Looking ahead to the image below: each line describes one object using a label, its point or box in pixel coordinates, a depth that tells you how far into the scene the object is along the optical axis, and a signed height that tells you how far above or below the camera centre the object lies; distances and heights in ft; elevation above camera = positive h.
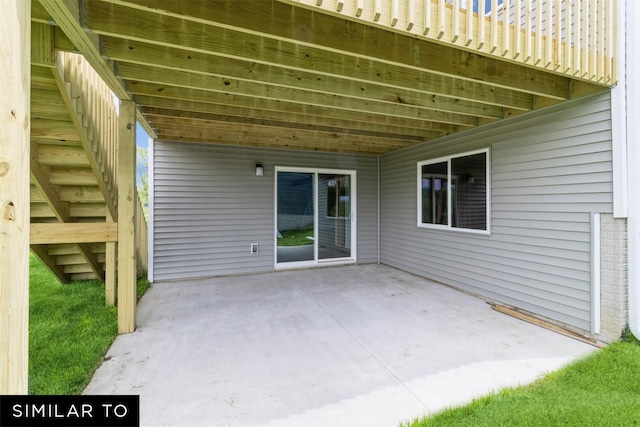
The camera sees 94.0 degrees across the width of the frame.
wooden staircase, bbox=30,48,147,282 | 8.50 +2.02
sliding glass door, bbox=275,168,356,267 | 19.56 -0.12
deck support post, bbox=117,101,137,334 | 9.82 -0.34
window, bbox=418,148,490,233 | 13.85 +1.15
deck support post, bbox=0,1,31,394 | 3.22 +0.21
